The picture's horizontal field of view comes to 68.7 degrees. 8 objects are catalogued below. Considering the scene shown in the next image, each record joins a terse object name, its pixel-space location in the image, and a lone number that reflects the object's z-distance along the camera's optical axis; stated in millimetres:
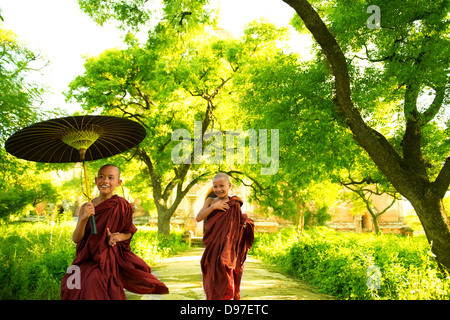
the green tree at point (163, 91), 13031
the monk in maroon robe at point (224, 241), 4684
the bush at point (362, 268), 5336
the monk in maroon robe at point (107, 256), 3416
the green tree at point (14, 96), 6609
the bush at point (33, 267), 5456
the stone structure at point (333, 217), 25766
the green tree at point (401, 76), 6816
